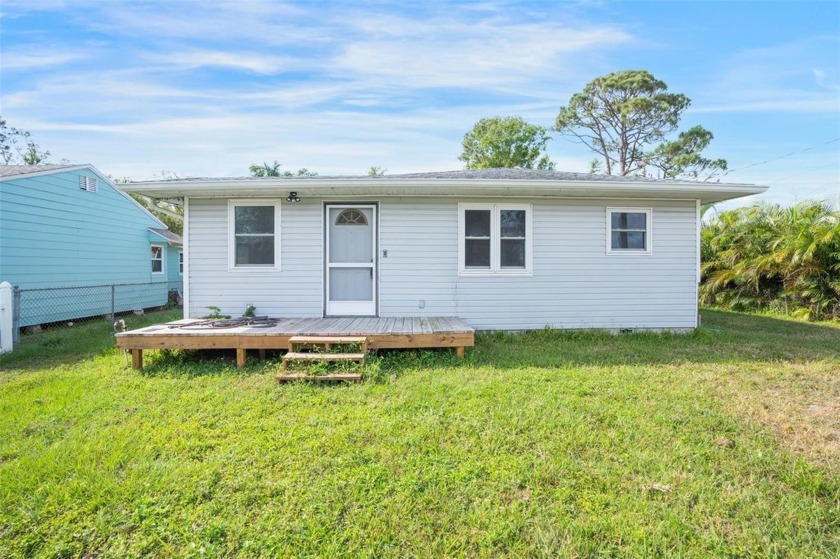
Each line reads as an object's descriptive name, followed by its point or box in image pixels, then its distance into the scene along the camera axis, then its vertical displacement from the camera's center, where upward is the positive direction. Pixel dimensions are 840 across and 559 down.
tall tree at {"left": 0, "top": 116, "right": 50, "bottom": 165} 24.78 +8.04
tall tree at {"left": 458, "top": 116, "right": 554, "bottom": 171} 26.52 +8.97
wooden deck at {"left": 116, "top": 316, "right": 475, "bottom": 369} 5.18 -0.82
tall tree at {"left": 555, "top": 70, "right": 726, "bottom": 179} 21.61 +8.61
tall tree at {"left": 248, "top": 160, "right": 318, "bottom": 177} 28.56 +7.74
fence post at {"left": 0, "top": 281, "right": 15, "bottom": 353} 6.31 -0.75
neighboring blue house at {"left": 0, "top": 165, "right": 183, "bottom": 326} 8.62 +0.81
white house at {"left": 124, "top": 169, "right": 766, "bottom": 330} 6.70 +0.37
